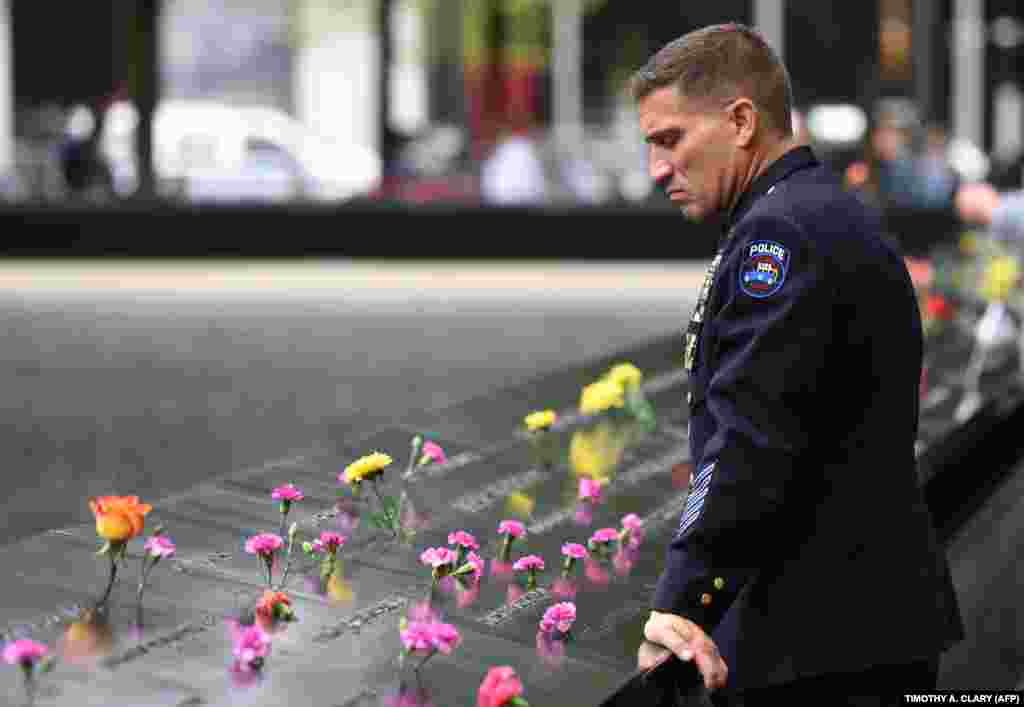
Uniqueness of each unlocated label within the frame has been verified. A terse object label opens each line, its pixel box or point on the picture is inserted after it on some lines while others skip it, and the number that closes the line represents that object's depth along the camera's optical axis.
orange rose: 5.70
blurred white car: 31.06
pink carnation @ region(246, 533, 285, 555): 6.16
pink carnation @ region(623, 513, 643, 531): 7.91
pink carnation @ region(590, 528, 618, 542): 7.62
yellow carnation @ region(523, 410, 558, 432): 9.14
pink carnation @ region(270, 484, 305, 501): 6.90
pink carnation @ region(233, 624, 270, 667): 5.77
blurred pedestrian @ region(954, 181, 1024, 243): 15.48
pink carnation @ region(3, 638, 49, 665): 5.16
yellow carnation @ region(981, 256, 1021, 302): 15.51
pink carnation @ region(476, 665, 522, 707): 5.09
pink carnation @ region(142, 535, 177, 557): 6.16
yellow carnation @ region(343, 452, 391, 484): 7.09
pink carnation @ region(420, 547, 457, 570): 6.56
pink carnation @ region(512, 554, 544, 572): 6.97
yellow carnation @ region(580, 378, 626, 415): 9.88
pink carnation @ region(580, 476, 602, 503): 8.45
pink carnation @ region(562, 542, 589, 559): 7.04
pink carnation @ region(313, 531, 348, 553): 6.84
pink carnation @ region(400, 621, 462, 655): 5.41
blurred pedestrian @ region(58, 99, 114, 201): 31.45
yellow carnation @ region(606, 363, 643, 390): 10.45
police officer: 5.02
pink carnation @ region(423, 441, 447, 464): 8.23
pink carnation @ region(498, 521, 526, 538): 7.17
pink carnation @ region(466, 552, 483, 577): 6.64
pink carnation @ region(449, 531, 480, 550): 6.70
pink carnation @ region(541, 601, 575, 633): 6.42
